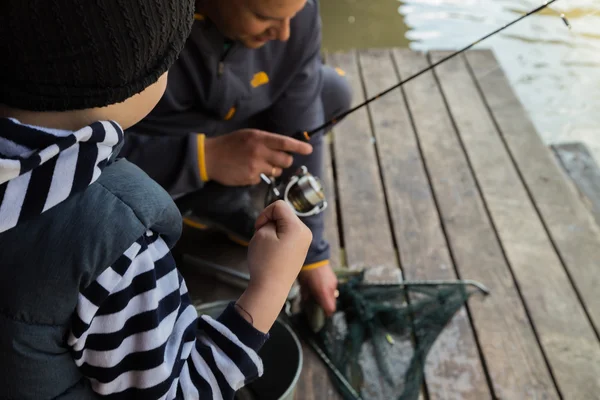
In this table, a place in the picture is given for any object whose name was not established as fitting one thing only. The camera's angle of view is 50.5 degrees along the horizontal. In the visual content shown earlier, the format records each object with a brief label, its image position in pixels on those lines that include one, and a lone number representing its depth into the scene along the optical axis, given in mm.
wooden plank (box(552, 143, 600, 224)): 2270
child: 600
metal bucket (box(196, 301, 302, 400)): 1248
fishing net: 1463
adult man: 1380
